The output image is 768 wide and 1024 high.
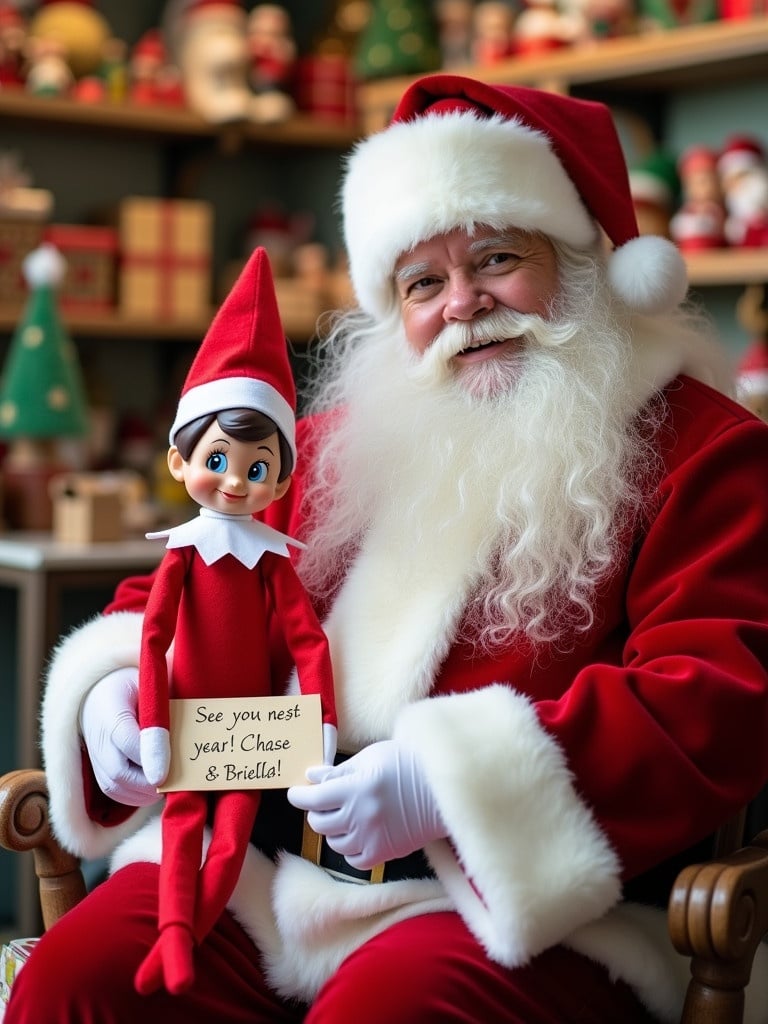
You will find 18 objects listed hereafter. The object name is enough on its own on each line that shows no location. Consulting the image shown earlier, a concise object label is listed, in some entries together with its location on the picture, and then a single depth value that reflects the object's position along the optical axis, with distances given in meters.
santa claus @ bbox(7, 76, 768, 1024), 1.21
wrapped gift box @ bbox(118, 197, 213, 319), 3.15
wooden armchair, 1.14
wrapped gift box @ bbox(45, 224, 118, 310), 3.09
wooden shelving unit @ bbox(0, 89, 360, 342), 3.05
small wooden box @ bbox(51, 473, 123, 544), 2.56
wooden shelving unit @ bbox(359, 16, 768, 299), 2.62
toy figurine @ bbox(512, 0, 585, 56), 2.94
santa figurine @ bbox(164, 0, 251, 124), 3.18
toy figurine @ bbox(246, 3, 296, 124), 3.26
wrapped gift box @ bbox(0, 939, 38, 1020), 1.40
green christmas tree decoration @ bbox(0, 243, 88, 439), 2.69
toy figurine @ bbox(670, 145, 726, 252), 2.72
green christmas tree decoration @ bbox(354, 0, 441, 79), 3.17
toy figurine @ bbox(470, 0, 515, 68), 3.02
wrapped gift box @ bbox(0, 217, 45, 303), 2.93
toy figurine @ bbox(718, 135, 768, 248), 2.66
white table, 2.41
